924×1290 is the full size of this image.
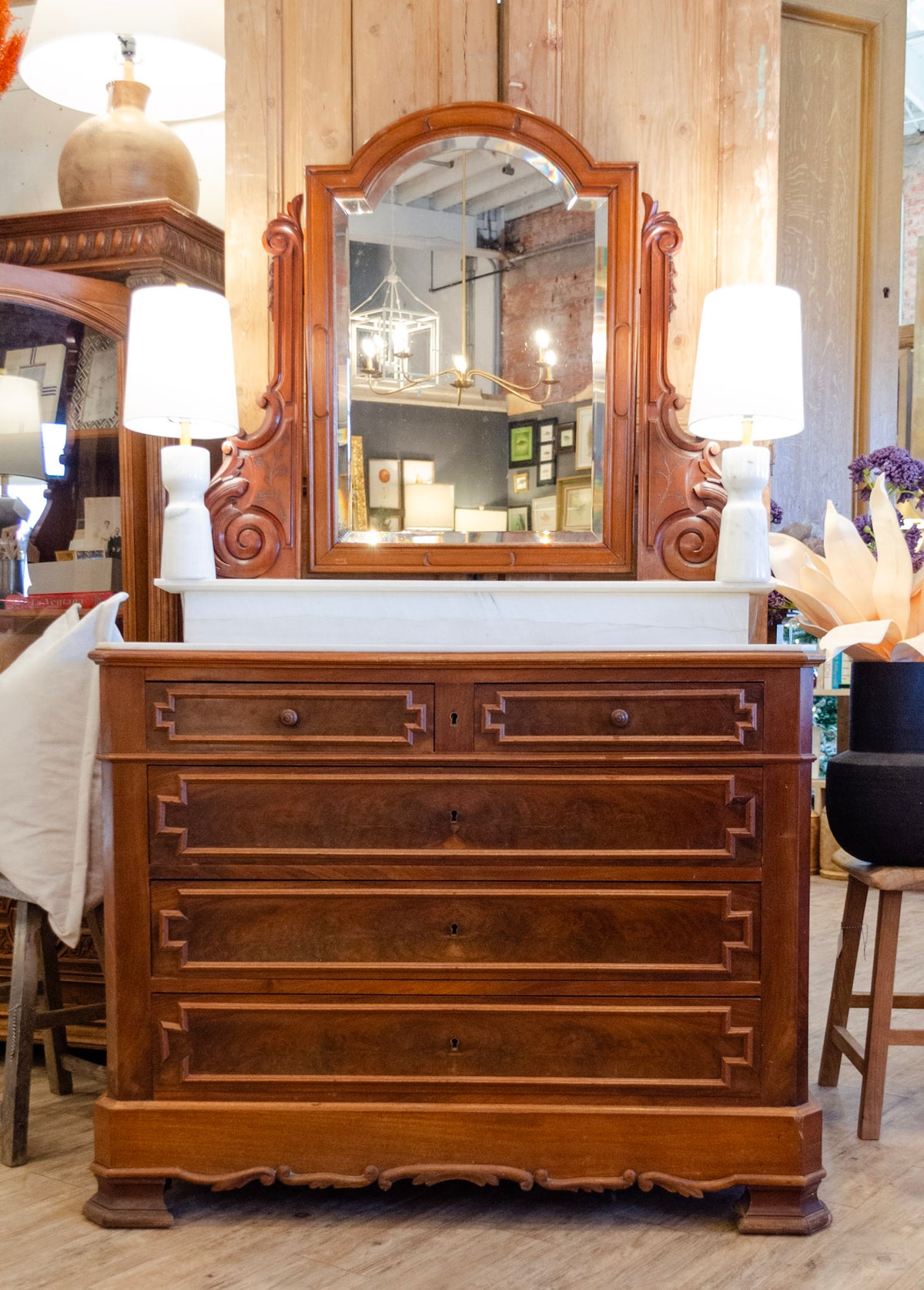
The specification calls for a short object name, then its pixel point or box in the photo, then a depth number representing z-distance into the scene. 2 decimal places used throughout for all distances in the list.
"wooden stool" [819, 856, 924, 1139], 2.01
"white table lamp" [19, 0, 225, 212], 2.48
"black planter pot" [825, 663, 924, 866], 2.00
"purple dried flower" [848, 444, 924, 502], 2.13
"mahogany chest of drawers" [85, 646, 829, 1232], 1.73
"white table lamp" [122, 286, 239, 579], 1.97
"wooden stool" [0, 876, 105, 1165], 1.97
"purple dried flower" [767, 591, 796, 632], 2.83
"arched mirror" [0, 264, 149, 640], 2.52
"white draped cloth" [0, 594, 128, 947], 1.98
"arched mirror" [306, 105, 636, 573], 2.19
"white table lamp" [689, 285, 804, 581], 1.94
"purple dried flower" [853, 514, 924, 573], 2.10
